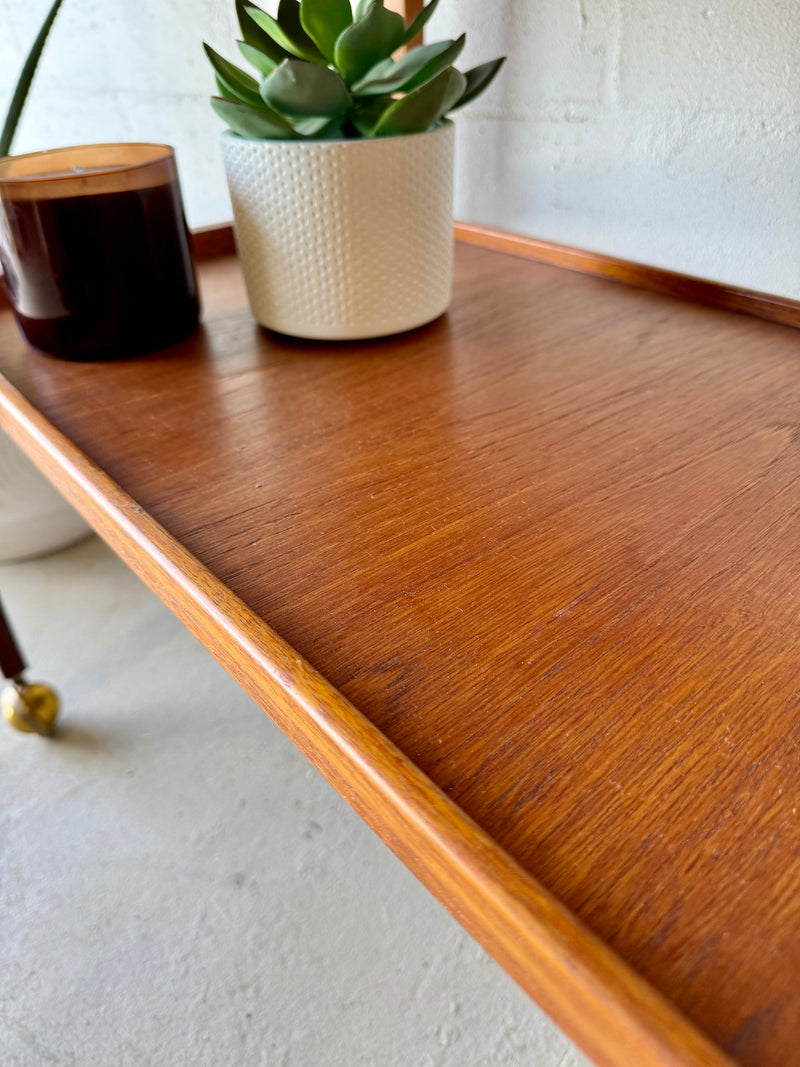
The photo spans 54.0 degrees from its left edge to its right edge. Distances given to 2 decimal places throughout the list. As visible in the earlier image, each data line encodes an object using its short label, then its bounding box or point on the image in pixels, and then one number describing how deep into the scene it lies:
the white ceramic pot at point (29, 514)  0.93
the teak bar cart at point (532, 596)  0.21
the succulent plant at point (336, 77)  0.46
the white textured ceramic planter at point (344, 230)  0.50
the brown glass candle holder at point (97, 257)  0.51
